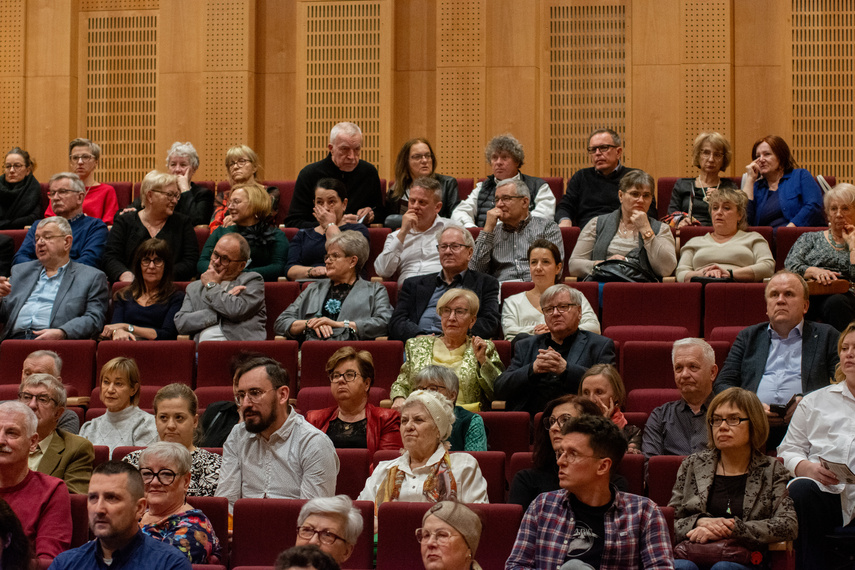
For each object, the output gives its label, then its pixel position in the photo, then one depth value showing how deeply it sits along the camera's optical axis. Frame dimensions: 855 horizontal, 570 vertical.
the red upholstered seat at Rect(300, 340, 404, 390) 7.89
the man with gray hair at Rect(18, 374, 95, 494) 6.34
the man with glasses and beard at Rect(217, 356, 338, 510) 6.23
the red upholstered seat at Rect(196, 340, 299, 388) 7.99
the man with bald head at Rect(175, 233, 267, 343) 8.59
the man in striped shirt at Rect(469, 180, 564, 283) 9.21
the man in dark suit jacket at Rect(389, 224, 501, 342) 8.34
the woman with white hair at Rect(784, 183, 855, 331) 8.14
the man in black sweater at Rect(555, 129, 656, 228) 10.34
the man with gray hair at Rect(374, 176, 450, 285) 9.37
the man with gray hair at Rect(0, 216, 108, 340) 8.84
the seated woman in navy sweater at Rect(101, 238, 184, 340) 8.75
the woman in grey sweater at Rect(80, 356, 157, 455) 7.00
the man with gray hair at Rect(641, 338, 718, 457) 6.67
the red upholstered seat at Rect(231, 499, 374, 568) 5.54
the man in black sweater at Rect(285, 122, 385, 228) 10.65
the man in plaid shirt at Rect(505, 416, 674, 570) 5.05
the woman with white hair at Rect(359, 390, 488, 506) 6.01
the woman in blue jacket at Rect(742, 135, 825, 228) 9.94
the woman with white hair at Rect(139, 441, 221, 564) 5.45
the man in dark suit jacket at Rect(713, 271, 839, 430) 7.25
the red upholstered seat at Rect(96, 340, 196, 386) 8.12
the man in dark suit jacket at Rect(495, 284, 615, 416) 7.17
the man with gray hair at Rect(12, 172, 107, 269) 9.76
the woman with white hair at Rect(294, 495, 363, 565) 4.83
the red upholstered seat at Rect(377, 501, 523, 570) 5.46
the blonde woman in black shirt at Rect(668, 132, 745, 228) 10.09
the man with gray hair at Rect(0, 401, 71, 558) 5.58
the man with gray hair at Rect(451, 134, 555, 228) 10.33
